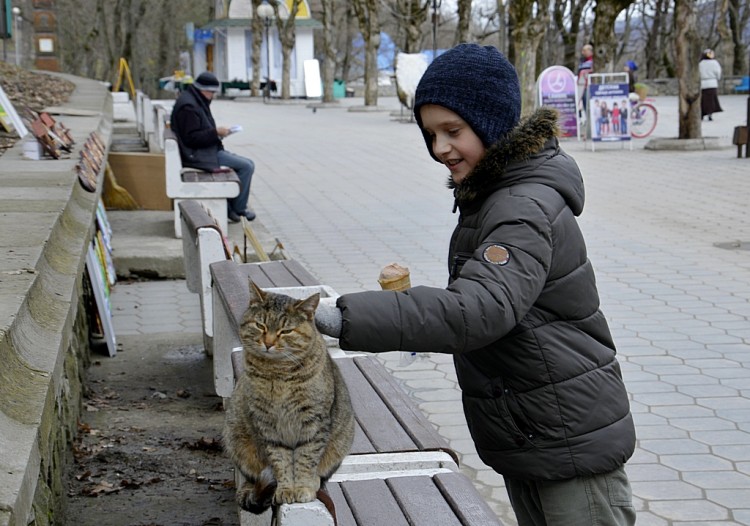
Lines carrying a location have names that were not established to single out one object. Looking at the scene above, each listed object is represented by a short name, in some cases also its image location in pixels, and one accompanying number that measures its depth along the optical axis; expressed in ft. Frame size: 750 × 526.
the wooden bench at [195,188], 36.76
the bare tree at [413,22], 119.65
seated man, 40.11
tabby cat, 8.90
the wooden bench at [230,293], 16.61
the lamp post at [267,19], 174.29
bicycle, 83.87
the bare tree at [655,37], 179.73
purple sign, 76.69
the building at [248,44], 202.18
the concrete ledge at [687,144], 72.54
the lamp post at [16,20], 126.93
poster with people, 73.26
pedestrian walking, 97.19
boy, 8.85
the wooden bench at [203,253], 22.59
